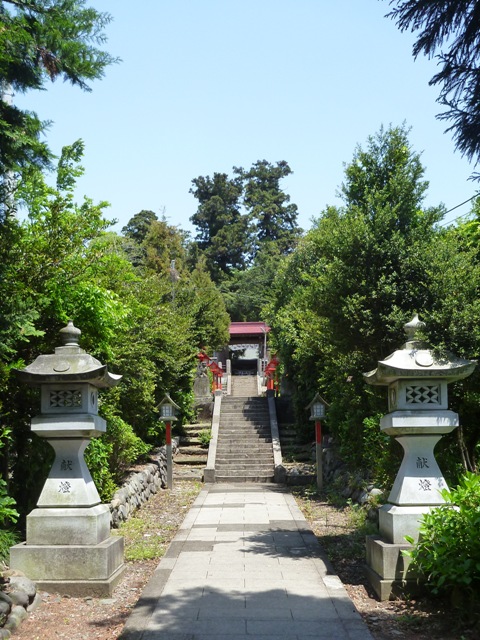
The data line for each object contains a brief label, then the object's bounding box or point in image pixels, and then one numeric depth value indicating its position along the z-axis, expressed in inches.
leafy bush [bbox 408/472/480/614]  214.1
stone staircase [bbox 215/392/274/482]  690.8
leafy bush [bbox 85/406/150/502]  391.2
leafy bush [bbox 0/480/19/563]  235.8
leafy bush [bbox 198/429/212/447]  809.5
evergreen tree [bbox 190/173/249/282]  1970.2
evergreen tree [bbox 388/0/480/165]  173.6
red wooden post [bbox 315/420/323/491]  581.0
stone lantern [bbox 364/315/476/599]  258.1
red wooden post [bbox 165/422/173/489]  620.4
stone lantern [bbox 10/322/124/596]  267.7
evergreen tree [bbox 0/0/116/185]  298.5
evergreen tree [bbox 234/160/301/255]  2060.8
